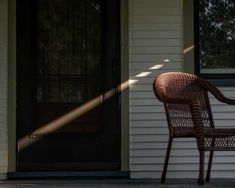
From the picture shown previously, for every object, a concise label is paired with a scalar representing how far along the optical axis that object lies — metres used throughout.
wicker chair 5.83
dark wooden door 6.98
